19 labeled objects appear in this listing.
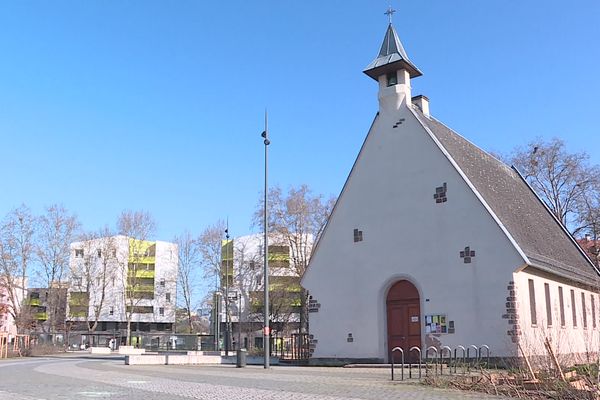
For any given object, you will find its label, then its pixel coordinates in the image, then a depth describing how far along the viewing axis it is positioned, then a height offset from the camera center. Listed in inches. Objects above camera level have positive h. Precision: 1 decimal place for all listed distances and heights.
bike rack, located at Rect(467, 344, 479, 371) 907.1 -47.3
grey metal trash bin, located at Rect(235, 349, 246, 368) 1013.6 -70.0
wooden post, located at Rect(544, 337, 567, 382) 497.0 -35.8
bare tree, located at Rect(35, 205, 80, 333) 2395.4 +230.7
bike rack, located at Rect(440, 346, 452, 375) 662.4 -56.3
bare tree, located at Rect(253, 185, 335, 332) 1927.9 +299.4
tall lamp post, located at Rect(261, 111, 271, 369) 970.4 +59.6
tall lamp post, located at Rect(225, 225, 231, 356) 1841.8 +122.0
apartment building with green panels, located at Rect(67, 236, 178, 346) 2701.8 +168.4
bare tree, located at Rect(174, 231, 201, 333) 2815.0 +170.5
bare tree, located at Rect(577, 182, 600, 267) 1742.1 +268.2
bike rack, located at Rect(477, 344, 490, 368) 871.9 -51.5
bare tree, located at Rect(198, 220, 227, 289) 2434.8 +278.3
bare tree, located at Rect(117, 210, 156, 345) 2691.9 +263.0
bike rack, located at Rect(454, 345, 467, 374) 828.7 -47.8
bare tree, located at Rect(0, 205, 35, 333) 2230.6 +163.8
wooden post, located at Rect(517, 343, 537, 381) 523.4 -44.9
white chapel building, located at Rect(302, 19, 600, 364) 943.8 +97.5
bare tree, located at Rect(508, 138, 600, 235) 1838.1 +425.1
